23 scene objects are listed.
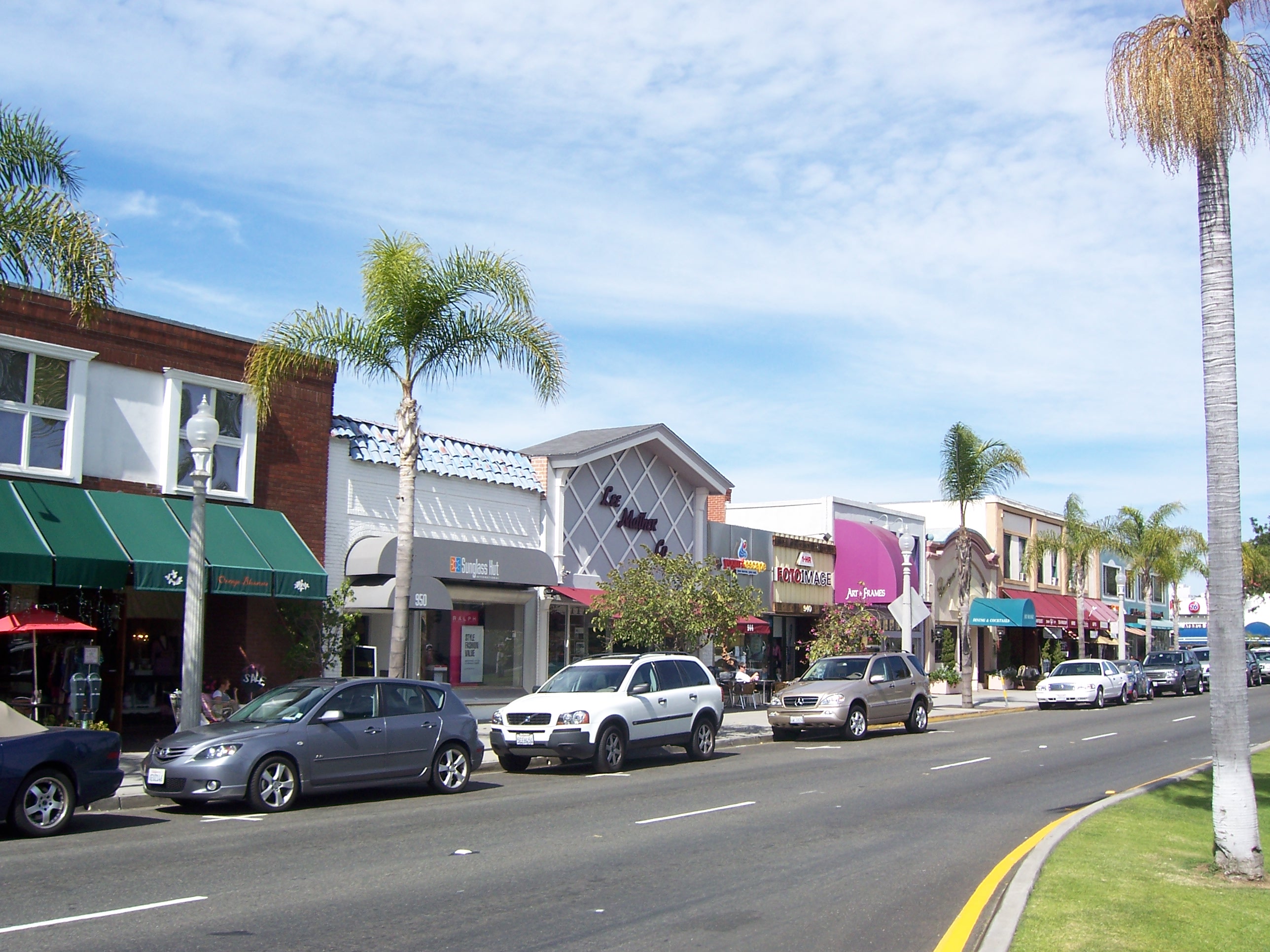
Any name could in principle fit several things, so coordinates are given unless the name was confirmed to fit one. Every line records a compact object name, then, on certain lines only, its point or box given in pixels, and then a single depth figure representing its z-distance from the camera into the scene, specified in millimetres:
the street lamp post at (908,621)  30312
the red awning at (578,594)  26547
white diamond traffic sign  31172
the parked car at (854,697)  22984
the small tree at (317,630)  21031
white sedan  35312
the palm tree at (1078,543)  48188
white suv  17125
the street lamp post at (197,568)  15383
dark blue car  10938
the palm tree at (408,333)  18859
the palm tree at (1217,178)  9406
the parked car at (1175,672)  42062
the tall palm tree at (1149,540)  50344
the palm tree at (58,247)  13867
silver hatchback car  12766
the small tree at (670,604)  24000
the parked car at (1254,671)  55656
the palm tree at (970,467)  35312
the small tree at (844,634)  32188
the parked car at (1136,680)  38250
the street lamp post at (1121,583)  58688
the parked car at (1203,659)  47312
